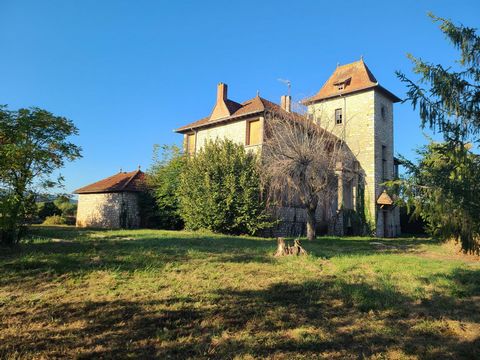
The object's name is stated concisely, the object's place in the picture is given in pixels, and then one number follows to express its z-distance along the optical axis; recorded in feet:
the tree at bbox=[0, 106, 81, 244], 32.50
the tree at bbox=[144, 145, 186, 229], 77.97
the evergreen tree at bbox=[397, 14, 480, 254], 17.38
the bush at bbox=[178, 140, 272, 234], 64.39
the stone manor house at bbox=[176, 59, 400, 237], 77.05
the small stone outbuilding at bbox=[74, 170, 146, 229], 83.97
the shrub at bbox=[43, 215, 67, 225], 95.90
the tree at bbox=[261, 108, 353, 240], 55.93
